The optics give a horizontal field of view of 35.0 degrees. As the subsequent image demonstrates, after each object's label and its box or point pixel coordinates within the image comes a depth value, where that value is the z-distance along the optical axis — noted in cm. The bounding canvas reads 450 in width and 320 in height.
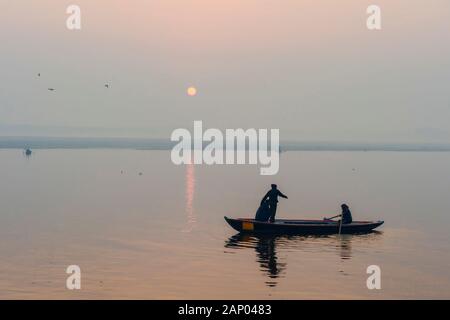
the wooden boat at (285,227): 4116
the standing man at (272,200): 4072
